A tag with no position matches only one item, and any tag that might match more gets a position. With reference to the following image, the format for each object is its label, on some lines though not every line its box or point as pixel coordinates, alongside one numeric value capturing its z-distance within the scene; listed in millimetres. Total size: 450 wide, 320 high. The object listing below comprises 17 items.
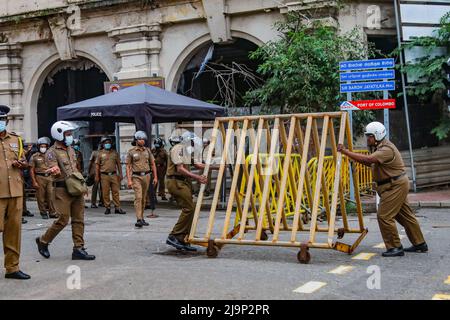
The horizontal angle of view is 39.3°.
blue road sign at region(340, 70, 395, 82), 12922
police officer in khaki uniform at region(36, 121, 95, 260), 8414
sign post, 12945
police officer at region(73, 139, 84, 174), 17031
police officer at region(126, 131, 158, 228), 12781
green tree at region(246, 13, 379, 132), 15477
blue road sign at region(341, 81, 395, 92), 12961
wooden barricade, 8055
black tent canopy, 14547
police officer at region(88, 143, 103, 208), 15992
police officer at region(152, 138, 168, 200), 17125
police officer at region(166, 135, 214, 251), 8891
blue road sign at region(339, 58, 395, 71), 12936
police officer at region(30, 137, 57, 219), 14547
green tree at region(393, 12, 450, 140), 15961
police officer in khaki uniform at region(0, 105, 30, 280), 7203
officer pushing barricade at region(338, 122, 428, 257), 8289
